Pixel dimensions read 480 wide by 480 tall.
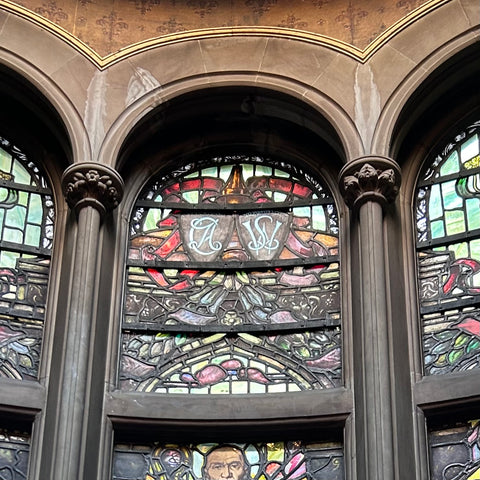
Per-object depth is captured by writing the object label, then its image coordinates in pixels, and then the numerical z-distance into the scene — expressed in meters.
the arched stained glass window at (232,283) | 13.39
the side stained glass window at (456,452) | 12.37
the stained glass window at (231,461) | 12.76
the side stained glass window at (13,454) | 12.62
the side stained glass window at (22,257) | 13.34
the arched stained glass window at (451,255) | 13.09
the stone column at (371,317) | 12.02
